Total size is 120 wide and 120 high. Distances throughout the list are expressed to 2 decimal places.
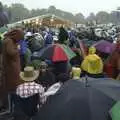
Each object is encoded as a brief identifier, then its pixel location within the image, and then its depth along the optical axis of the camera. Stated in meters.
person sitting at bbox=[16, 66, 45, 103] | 2.38
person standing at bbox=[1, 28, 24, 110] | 3.05
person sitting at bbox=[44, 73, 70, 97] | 2.17
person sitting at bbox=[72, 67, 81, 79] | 3.00
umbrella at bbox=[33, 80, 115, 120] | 1.81
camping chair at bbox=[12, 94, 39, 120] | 2.26
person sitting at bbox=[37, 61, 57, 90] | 2.95
